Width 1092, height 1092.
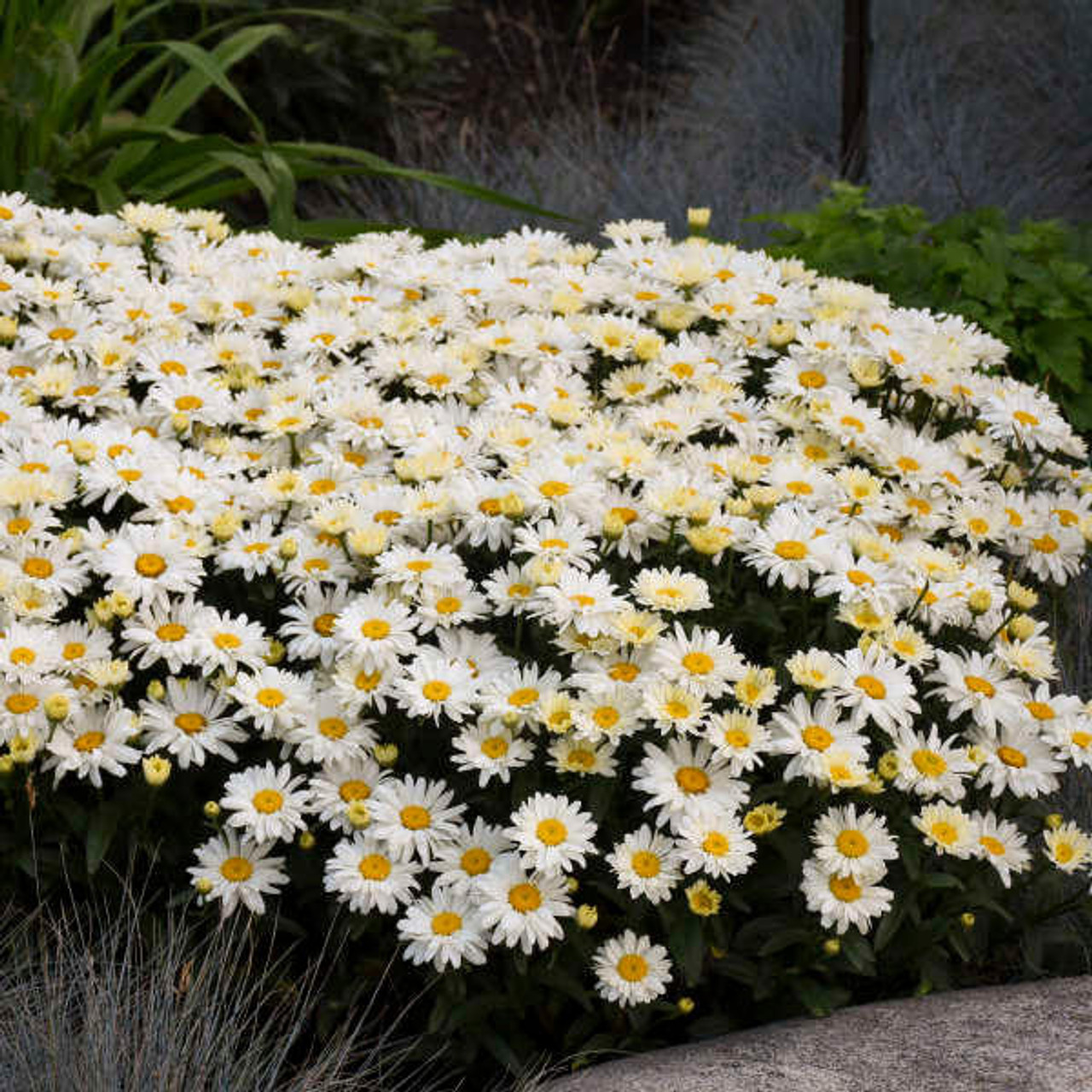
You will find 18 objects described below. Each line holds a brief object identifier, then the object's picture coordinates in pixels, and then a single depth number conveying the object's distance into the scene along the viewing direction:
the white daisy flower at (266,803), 2.15
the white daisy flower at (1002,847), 2.20
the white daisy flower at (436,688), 2.18
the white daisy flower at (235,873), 2.15
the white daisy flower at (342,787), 2.19
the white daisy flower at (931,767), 2.19
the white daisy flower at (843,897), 2.07
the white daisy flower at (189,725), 2.23
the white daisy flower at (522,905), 2.01
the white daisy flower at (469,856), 2.12
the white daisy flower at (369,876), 2.08
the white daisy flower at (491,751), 2.15
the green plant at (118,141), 4.57
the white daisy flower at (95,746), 2.20
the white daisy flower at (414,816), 2.13
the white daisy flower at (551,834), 2.04
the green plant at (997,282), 4.08
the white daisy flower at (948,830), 2.15
